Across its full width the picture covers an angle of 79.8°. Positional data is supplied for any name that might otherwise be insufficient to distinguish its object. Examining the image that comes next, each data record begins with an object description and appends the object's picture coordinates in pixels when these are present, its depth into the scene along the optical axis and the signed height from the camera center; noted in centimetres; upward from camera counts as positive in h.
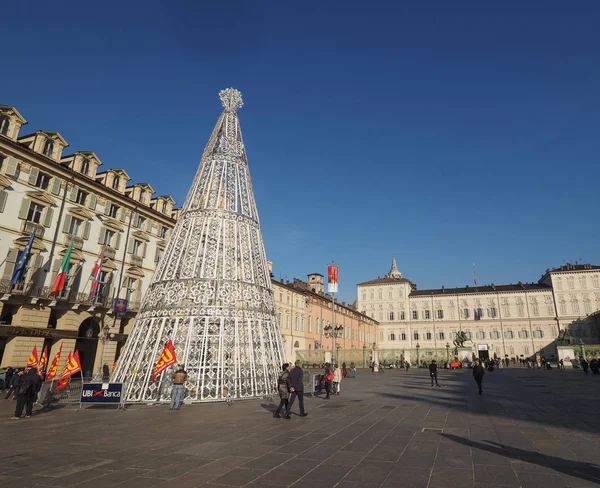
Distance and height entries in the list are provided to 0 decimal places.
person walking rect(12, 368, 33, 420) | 1101 -143
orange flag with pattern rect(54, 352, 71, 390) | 1412 -140
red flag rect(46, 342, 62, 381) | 1382 -106
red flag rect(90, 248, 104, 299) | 2789 +516
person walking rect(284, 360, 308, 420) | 1060 -93
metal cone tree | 1295 +165
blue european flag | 2269 +487
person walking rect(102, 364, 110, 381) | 2633 -183
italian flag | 2469 +459
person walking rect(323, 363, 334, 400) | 1616 -102
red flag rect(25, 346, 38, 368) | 1312 -60
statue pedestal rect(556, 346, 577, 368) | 4266 +98
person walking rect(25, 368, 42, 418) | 1124 -136
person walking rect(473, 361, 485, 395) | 1697 -58
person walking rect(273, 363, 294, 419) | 1056 -100
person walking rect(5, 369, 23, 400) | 1527 -189
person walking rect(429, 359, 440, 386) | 2084 -68
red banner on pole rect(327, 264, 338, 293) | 3052 +634
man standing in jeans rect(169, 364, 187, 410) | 1180 -131
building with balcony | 2359 +779
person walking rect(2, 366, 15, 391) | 1925 -173
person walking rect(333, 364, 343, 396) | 1760 -116
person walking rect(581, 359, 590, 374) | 2922 -29
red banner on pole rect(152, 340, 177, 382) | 1192 -37
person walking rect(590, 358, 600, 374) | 2852 -19
